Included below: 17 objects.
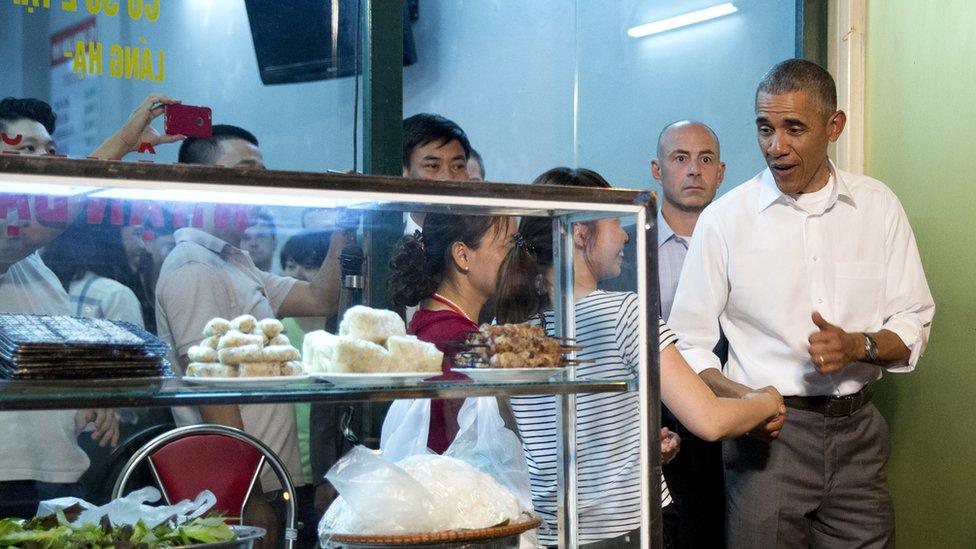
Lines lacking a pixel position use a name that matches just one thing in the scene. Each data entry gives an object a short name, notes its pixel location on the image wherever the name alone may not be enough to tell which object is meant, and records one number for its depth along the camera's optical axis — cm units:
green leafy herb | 177
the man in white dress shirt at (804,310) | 344
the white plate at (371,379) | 193
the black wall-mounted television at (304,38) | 357
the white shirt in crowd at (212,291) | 212
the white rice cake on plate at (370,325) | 206
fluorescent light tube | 451
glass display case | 172
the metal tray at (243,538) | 184
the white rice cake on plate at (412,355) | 202
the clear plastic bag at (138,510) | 193
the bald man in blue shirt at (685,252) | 404
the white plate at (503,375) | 208
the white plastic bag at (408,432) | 233
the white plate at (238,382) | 186
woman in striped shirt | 218
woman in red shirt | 228
